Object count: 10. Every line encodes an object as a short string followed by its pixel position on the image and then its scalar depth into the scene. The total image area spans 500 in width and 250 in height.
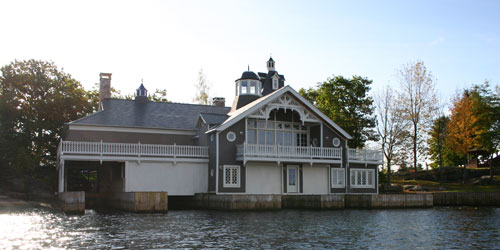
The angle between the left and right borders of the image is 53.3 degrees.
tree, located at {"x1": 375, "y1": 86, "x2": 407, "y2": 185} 50.00
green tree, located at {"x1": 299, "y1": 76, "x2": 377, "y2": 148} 50.00
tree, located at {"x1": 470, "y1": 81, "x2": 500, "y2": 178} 54.47
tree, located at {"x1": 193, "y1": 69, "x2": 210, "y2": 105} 66.94
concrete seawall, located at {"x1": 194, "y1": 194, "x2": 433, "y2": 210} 31.12
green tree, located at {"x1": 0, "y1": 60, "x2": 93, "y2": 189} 44.06
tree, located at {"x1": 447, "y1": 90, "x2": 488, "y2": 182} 49.88
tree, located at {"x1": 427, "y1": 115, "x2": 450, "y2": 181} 51.16
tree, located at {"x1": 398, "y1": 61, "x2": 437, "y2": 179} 50.19
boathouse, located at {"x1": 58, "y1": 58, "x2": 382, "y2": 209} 33.88
